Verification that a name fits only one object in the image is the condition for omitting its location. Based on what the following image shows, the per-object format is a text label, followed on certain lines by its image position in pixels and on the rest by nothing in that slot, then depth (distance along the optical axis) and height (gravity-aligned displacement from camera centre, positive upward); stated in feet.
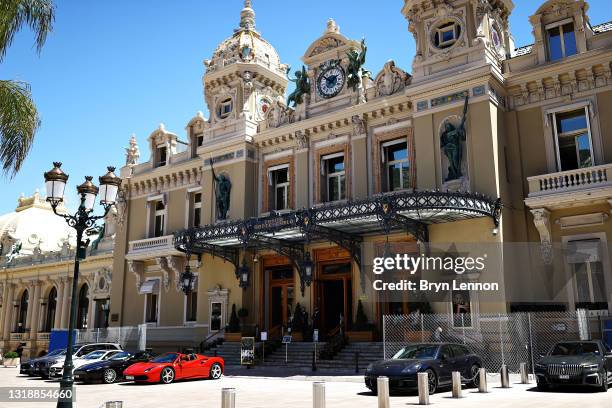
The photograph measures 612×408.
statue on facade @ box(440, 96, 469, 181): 79.05 +23.59
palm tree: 47.34 +18.03
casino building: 75.20 +22.56
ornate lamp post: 45.03 +10.36
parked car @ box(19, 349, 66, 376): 83.54 -4.45
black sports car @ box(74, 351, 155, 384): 71.04 -4.26
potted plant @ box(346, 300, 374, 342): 81.20 +0.37
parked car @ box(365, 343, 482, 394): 50.85 -2.95
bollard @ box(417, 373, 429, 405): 44.75 -4.16
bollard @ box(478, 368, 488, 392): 52.29 -4.14
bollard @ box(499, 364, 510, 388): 55.83 -4.14
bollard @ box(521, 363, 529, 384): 58.90 -4.09
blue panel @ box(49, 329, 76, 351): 106.01 -1.21
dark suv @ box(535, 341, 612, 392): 49.80 -2.84
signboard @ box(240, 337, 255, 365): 81.76 -2.48
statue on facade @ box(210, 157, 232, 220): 102.99 +22.92
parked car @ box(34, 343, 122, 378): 80.43 -3.17
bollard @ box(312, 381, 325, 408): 34.01 -3.49
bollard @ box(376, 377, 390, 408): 39.24 -3.92
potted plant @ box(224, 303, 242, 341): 92.73 +0.36
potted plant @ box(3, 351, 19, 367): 121.49 -5.27
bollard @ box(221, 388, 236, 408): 32.82 -3.54
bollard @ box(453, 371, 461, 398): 49.03 -4.26
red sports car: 66.23 -3.99
